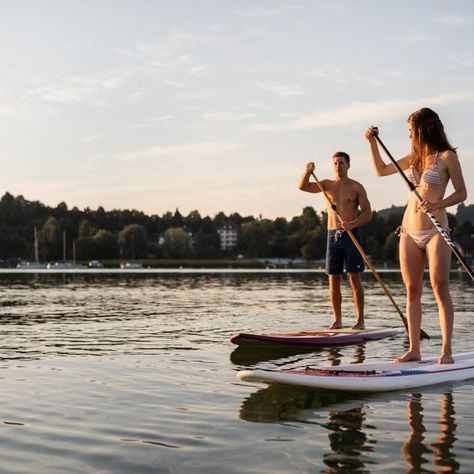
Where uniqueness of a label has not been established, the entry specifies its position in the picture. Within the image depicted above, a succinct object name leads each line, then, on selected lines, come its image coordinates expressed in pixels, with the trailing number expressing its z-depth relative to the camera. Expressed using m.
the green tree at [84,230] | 157.12
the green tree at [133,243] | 151.75
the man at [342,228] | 10.48
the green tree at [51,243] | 150.00
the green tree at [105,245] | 148.25
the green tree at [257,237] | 177.12
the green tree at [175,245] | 156.38
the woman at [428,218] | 6.86
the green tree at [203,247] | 167.79
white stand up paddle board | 6.18
